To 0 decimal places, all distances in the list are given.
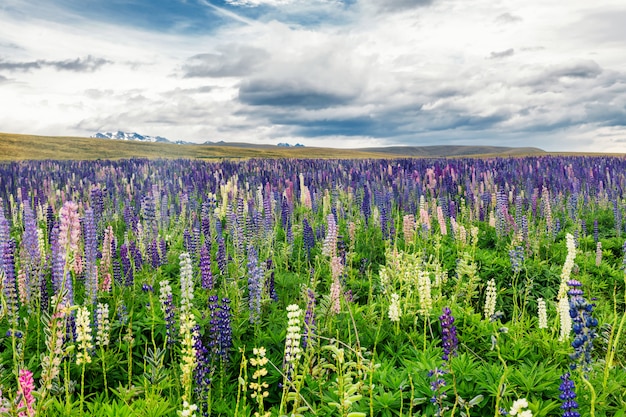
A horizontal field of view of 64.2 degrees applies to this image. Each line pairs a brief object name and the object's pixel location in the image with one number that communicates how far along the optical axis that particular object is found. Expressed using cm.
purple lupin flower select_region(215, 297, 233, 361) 420
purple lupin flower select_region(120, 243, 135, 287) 599
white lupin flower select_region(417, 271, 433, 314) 460
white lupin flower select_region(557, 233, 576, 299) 466
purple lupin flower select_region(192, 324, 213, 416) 367
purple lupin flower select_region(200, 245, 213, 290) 471
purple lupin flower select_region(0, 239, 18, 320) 469
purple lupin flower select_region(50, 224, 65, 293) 444
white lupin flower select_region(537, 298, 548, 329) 505
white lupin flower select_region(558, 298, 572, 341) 452
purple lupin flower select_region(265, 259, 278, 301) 609
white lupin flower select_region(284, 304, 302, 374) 261
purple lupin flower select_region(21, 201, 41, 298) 515
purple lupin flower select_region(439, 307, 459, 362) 296
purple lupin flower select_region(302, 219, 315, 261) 802
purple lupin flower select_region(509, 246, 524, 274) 620
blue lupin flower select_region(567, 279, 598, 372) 271
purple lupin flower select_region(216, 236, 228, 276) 629
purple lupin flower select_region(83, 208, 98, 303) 515
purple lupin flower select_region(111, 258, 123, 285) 617
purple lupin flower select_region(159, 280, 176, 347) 408
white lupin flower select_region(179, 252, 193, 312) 394
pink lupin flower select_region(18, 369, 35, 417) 246
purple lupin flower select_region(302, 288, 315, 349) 366
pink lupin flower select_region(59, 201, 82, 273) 286
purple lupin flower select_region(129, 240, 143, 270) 647
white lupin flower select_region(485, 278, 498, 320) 513
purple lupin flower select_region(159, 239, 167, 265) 732
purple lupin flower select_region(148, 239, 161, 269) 617
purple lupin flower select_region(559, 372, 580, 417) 269
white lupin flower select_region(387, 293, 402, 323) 482
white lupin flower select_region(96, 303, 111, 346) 430
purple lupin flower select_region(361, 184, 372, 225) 1079
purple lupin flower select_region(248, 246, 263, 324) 522
